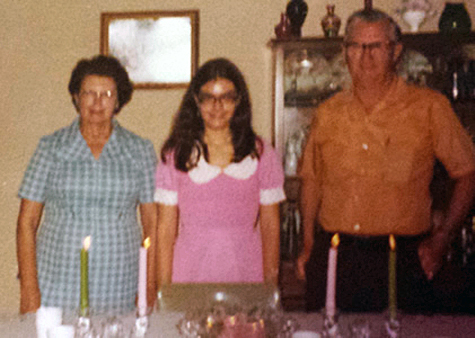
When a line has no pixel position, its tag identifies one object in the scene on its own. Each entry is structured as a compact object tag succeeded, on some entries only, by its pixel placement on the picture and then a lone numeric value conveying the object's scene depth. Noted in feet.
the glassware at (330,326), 3.82
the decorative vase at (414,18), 9.19
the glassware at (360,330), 3.83
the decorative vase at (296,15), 9.15
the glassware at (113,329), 3.91
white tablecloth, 4.15
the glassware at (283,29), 9.07
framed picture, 10.06
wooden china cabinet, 8.90
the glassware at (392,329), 3.83
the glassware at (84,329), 3.76
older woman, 6.72
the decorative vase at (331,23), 9.11
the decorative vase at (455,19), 8.87
